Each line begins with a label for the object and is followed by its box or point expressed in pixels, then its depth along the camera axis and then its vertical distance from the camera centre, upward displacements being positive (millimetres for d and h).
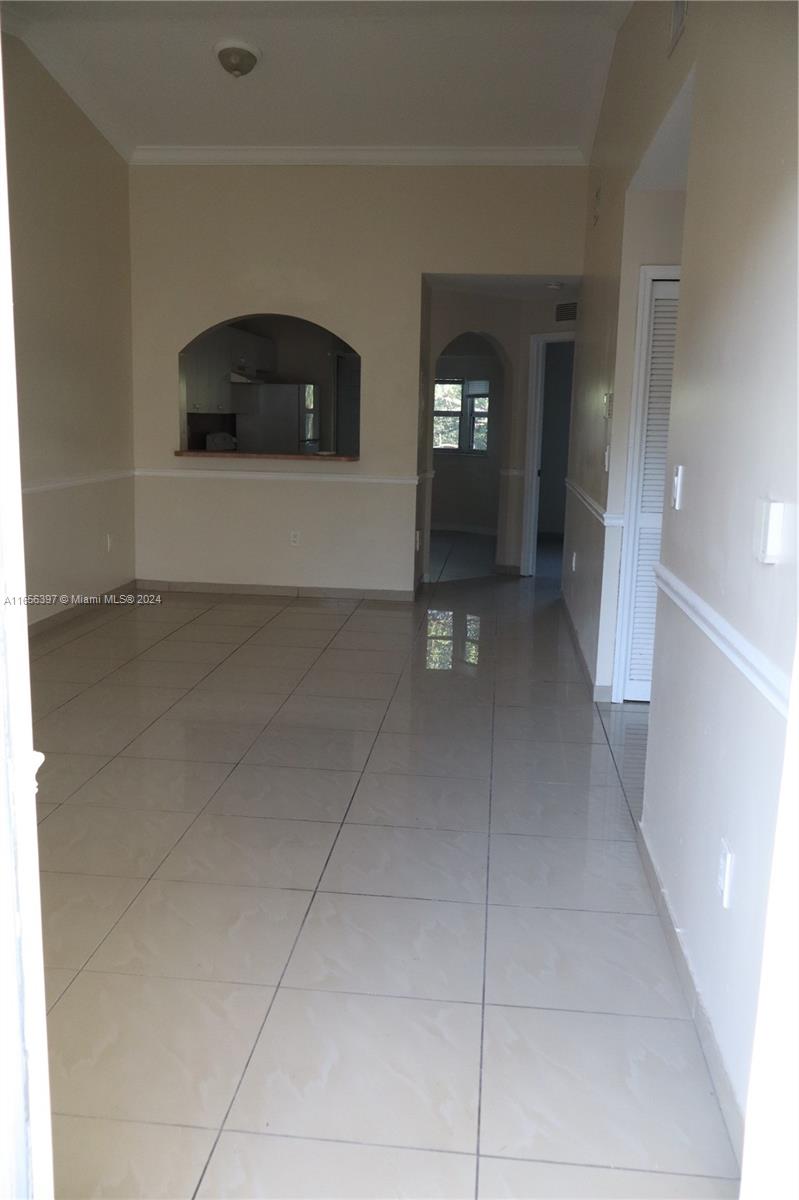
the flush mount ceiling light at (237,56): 4852 +1959
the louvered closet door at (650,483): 4090 -186
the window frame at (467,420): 10758 +194
